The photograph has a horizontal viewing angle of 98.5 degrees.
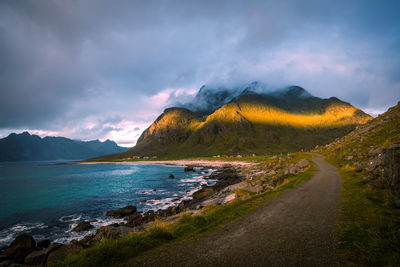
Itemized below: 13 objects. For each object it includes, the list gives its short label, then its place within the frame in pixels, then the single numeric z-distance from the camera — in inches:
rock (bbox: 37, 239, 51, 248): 732.0
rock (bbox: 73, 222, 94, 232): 874.1
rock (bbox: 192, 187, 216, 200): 1371.1
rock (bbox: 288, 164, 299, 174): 1238.7
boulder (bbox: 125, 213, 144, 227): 906.5
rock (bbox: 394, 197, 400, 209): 371.2
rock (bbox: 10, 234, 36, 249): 662.5
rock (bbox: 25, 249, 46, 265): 457.4
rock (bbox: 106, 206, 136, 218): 1072.2
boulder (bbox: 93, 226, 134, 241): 383.0
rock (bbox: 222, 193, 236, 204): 835.4
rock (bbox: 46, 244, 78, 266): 400.8
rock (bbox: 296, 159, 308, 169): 1449.3
